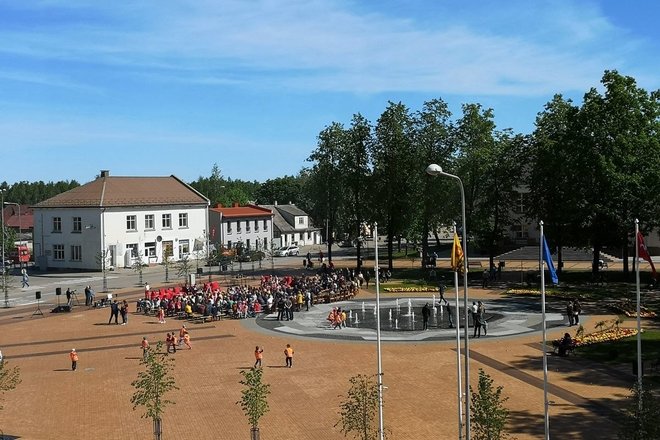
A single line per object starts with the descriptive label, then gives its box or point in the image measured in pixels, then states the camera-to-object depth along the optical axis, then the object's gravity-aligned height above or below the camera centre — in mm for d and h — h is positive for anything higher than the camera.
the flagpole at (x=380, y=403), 18177 -4624
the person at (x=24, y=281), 59188 -3585
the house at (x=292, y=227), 104000 +1189
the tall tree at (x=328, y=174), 68438 +6203
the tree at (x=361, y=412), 16953 -4550
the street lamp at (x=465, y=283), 15648 -1306
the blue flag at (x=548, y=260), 17766 -827
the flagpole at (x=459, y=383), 17328 -4091
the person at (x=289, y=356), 28781 -5191
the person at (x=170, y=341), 31875 -4899
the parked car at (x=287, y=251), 92125 -2239
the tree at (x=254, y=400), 17781 -4346
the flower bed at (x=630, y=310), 39562 -4943
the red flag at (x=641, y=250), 19323 -650
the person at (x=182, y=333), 33875 -4847
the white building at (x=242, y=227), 91312 +1241
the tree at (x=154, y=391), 18891 -4325
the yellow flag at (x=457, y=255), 18438 -649
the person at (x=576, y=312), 36938 -4542
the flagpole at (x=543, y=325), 16344 -2438
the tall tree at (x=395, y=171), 63906 +5868
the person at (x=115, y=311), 40562 -4363
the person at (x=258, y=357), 28328 -5146
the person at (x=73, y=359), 28969 -5149
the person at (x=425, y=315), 37031 -4553
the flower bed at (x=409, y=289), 52344 -4433
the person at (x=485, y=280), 54688 -4004
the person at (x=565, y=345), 29891 -5129
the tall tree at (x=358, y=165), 66625 +6835
